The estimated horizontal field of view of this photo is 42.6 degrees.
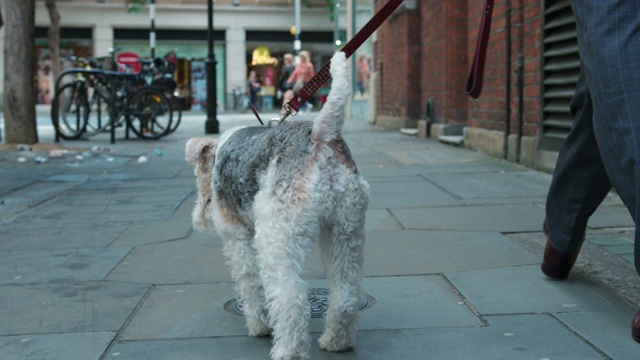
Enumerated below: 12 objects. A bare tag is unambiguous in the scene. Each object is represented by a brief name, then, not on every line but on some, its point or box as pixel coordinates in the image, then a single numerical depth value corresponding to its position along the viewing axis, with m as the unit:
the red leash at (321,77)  3.35
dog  2.85
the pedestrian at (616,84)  2.86
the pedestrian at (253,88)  34.31
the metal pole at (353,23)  22.17
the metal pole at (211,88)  16.62
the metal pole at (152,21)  33.93
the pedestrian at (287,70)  25.00
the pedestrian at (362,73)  24.03
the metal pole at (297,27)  36.53
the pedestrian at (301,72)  20.30
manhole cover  3.75
